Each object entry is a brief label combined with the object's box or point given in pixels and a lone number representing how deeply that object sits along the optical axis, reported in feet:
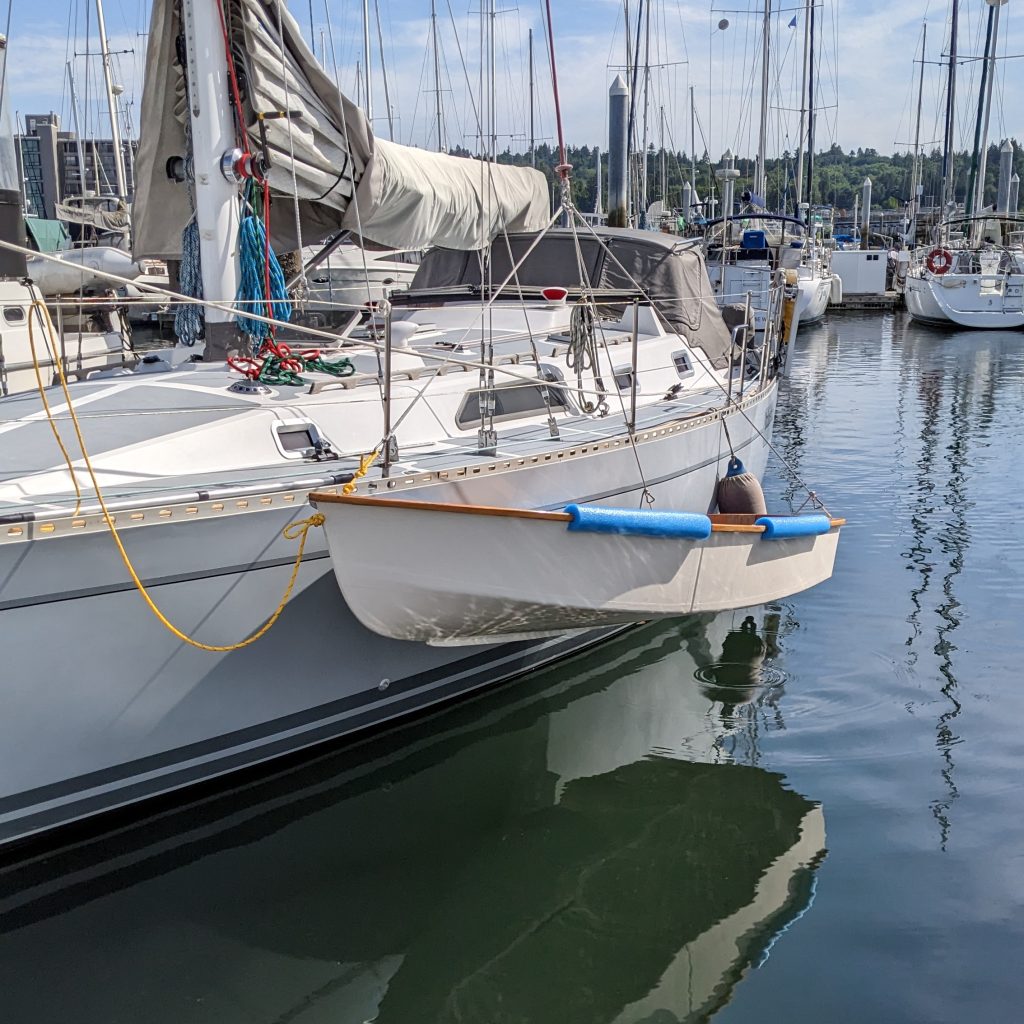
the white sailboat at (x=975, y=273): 87.15
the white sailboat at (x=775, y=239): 75.51
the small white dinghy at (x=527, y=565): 14.07
